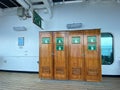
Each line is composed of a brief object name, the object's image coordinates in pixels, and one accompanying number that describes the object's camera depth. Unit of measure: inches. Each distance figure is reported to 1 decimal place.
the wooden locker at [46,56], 157.4
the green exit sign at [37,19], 137.5
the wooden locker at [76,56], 149.9
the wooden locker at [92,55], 144.9
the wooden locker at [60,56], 154.3
